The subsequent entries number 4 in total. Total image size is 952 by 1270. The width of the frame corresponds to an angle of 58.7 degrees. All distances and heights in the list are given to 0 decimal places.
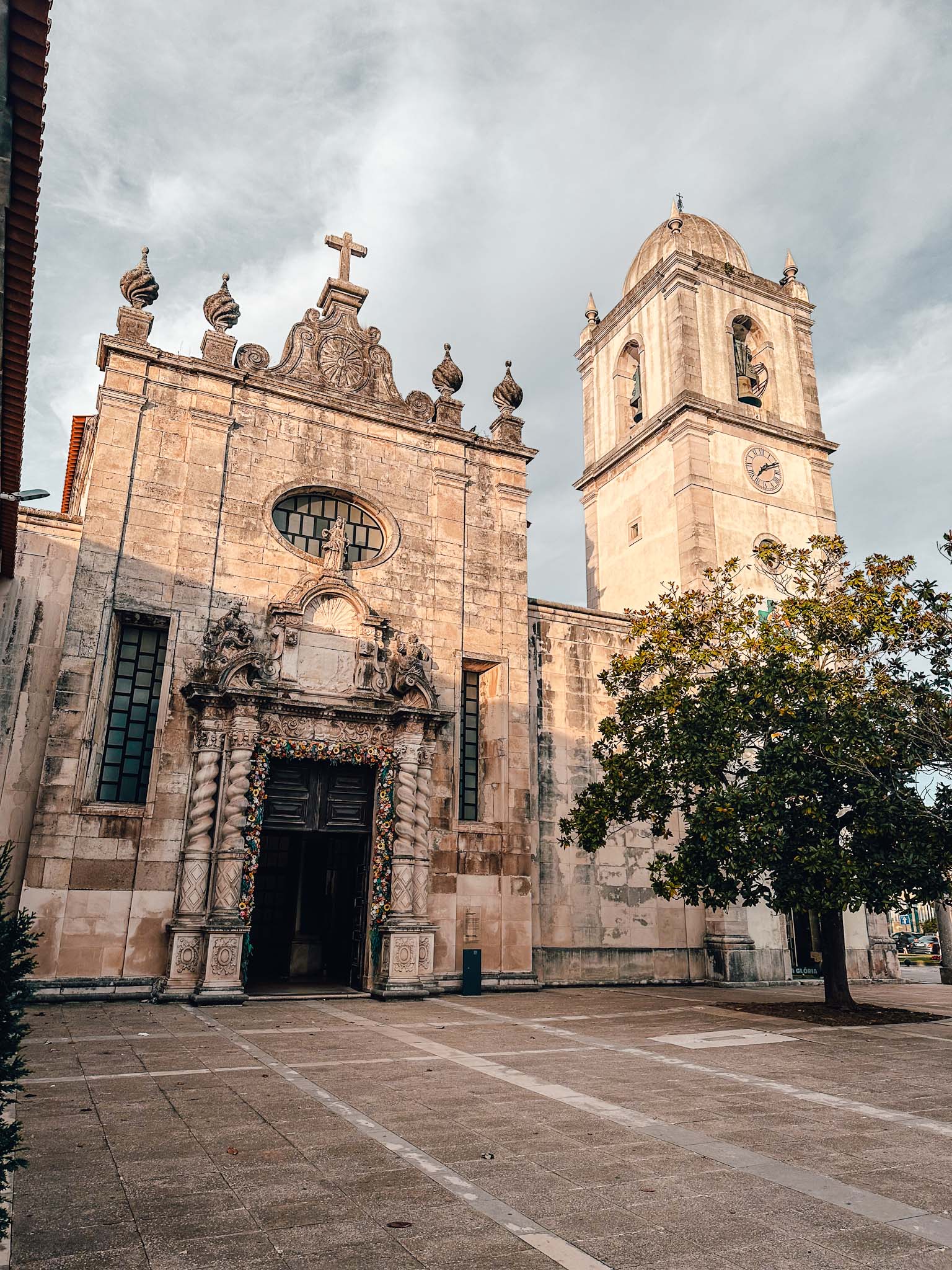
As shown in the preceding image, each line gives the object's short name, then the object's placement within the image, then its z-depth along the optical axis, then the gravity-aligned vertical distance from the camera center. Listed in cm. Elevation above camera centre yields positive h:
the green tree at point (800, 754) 1428 +258
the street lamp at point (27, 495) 1077 +486
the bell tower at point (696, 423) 2562 +1477
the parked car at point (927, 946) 5532 -280
